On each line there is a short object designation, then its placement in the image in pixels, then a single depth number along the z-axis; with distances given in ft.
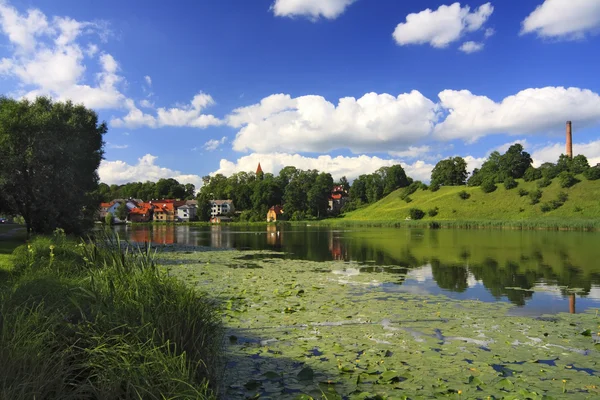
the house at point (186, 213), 515.09
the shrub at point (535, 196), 302.04
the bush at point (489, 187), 347.36
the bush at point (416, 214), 341.06
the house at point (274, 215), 442.91
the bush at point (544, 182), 319.68
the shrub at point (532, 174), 337.52
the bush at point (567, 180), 304.09
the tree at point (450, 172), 434.71
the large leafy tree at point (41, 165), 93.04
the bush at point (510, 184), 339.30
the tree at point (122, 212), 447.83
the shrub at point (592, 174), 302.45
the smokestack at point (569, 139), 388.98
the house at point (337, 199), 524.48
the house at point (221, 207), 525.22
